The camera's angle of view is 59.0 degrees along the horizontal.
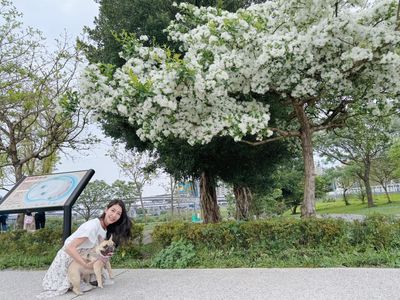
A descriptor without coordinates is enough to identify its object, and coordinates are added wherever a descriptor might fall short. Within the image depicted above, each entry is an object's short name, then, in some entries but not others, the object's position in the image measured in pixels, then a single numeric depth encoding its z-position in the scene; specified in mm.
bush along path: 4707
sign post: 5613
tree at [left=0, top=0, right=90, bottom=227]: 9078
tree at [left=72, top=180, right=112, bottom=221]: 18500
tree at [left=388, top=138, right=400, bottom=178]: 20952
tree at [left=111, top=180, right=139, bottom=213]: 19406
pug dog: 3830
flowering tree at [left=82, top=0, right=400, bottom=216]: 4992
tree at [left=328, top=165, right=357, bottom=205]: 26922
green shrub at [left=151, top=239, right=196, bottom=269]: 5129
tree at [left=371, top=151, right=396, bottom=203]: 25494
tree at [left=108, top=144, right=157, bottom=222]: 18831
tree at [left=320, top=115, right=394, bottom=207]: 24466
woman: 3891
